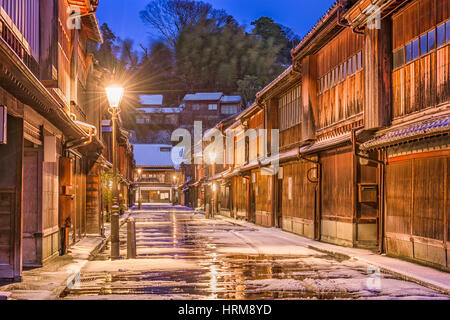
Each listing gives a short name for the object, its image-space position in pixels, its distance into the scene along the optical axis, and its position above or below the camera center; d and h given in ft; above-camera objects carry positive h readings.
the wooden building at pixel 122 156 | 143.95 +9.83
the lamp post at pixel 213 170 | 190.21 +4.85
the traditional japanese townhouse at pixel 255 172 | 111.55 +2.59
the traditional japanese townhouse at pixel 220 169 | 168.35 +4.98
